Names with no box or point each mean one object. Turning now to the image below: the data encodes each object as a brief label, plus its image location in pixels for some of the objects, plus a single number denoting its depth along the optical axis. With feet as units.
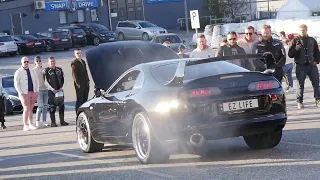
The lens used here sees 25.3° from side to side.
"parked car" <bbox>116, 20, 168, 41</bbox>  175.32
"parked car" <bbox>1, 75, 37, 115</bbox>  75.41
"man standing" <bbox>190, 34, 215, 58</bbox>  49.78
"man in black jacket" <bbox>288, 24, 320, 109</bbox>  46.52
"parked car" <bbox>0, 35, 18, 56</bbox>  155.74
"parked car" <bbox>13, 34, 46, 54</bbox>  161.07
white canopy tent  176.24
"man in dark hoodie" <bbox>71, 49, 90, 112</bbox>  54.54
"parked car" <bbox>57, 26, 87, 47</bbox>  172.45
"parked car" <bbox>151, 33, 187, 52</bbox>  114.46
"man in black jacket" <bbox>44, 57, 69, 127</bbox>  55.77
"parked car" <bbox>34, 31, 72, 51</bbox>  165.17
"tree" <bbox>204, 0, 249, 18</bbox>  211.41
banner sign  205.05
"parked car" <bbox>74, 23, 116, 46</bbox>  176.24
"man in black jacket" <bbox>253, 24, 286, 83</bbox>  44.08
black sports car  29.25
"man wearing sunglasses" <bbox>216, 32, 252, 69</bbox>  44.42
